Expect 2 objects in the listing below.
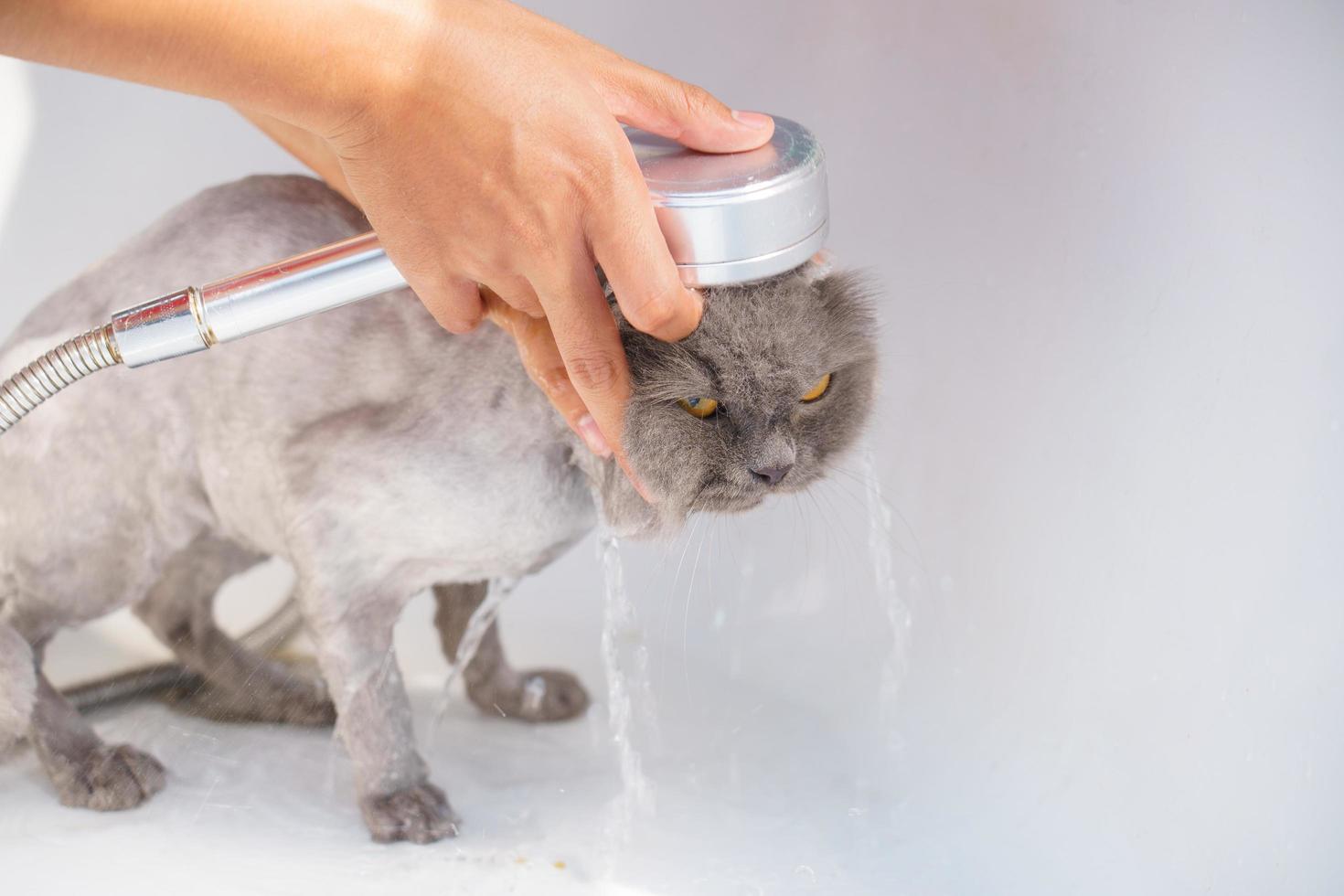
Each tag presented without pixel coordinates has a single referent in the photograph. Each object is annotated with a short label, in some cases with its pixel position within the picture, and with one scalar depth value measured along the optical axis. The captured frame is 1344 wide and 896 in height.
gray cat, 0.91
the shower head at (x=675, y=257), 0.65
